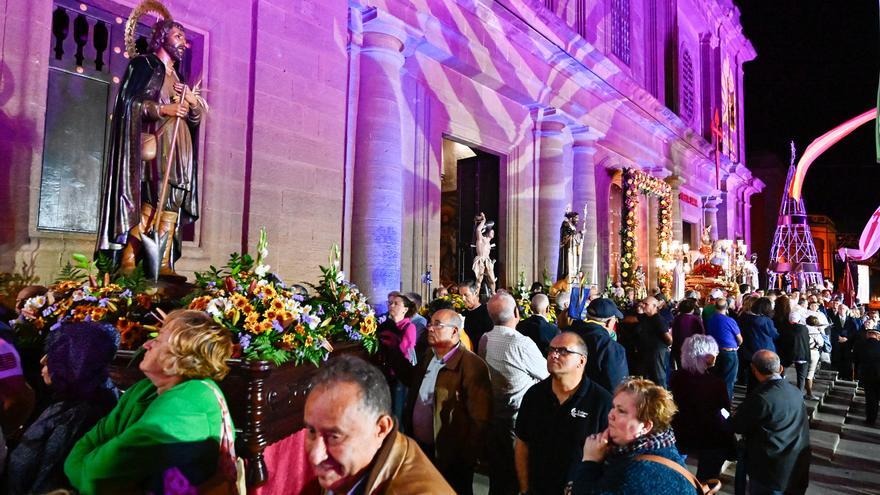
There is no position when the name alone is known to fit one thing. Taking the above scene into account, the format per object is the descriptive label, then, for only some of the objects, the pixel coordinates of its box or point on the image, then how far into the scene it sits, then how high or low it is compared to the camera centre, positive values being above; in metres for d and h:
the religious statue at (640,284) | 18.92 -0.10
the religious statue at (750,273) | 25.39 +0.47
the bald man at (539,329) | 6.24 -0.57
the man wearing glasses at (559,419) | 3.28 -0.83
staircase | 5.91 -2.08
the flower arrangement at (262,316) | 3.54 -0.28
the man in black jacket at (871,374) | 8.53 -1.33
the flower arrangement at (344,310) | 4.52 -0.29
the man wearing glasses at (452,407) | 3.83 -0.89
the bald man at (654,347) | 7.50 -0.88
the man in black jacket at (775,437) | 4.33 -1.19
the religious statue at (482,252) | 12.52 +0.56
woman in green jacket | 2.07 -0.58
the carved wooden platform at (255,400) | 3.18 -0.76
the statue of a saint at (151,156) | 4.66 +0.97
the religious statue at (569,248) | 14.28 +0.80
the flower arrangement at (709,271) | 21.12 +0.44
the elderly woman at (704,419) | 4.55 -1.12
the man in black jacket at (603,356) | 5.00 -0.68
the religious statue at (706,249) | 22.66 +1.34
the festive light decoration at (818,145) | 25.33 +6.56
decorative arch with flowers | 19.09 +2.34
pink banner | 21.40 +1.78
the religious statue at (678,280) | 20.06 +0.06
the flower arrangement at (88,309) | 3.81 -0.28
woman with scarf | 2.28 -0.70
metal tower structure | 26.39 +1.51
